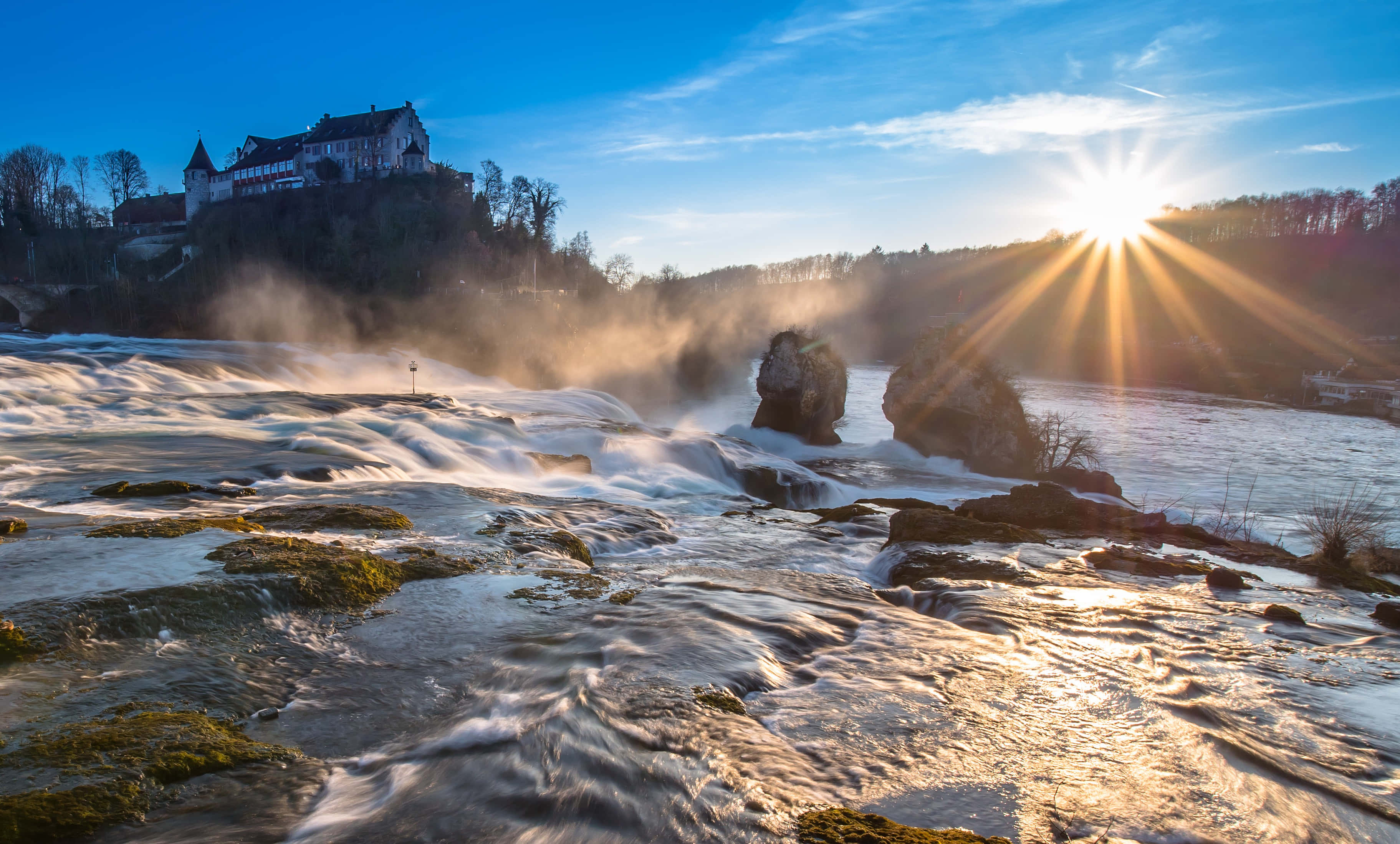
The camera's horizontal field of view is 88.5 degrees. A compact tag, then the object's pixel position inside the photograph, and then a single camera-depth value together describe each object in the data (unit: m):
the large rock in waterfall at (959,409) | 35.56
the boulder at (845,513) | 17.00
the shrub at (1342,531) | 15.20
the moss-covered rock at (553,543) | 10.98
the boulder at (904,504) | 19.64
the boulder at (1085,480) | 28.92
